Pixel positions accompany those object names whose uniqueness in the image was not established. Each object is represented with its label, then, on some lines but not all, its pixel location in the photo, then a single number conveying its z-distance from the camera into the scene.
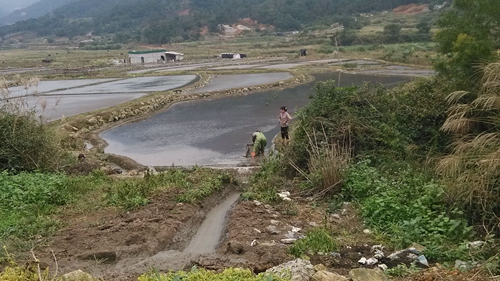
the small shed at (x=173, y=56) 61.22
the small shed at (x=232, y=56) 60.12
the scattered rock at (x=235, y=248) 6.30
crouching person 14.45
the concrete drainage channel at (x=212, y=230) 7.54
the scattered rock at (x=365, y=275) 4.65
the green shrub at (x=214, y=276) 3.97
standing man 14.39
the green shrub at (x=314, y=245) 6.23
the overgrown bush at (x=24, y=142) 11.60
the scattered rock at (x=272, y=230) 7.33
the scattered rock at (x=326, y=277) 4.74
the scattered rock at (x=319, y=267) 5.20
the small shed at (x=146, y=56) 61.19
